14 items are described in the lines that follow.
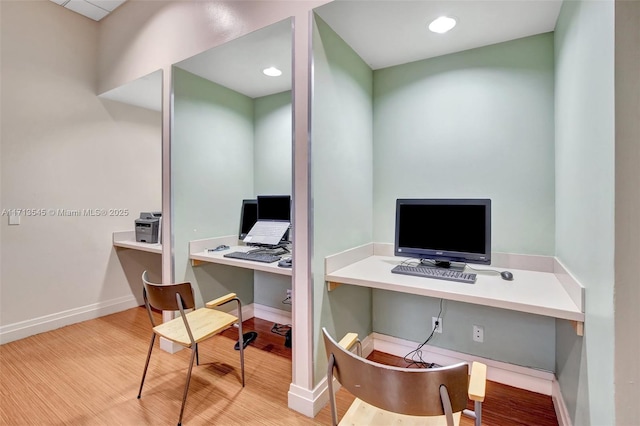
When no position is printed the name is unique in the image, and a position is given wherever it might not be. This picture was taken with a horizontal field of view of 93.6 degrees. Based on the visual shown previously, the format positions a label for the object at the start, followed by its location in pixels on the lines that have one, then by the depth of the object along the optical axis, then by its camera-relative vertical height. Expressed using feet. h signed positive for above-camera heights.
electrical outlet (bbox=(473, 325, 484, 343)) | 7.01 -2.83
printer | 10.28 -0.58
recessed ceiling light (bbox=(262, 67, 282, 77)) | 8.35 +3.97
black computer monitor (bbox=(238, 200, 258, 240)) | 9.71 -0.15
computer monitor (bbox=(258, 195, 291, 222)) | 8.79 +0.14
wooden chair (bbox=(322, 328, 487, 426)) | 2.87 -1.76
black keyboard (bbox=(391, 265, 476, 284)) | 5.76 -1.24
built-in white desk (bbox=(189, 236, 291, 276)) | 7.02 -1.21
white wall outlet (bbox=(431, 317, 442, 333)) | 7.48 -2.81
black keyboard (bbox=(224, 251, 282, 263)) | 7.51 -1.16
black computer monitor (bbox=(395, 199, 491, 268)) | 6.31 -0.40
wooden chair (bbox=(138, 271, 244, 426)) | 5.77 -2.44
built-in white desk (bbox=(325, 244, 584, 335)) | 4.47 -1.33
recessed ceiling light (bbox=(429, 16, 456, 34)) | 6.02 +3.86
